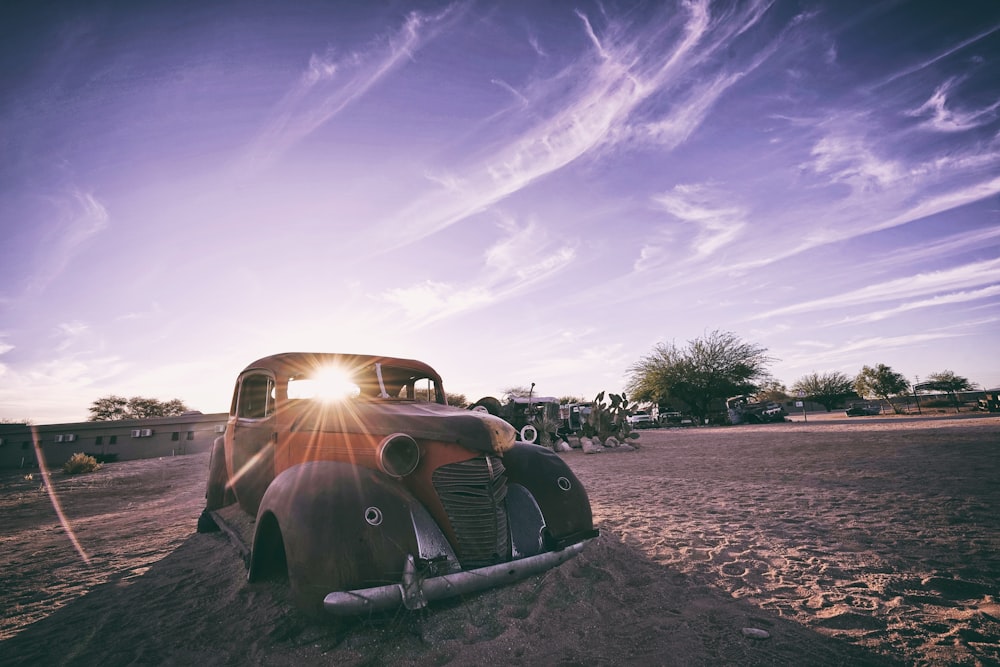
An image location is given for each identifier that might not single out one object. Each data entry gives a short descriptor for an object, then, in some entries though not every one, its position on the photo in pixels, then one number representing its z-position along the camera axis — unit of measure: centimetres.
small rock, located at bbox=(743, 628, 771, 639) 226
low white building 2505
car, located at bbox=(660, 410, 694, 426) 3136
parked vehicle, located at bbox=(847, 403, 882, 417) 3247
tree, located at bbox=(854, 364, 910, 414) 4628
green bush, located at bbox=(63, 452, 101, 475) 1653
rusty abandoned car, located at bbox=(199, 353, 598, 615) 212
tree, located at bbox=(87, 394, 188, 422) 4216
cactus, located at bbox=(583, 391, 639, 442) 1528
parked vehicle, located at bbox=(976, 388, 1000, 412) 2164
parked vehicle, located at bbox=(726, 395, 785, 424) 2747
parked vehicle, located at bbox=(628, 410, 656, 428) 3247
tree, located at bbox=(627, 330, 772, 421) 3388
